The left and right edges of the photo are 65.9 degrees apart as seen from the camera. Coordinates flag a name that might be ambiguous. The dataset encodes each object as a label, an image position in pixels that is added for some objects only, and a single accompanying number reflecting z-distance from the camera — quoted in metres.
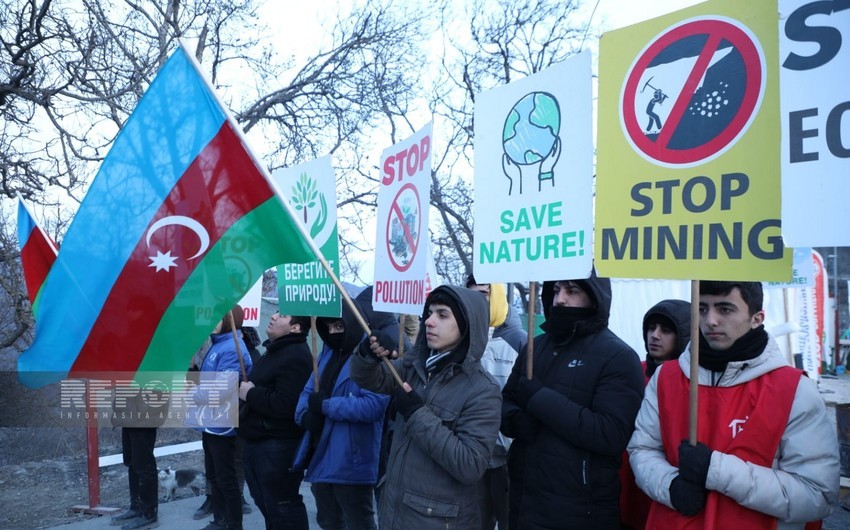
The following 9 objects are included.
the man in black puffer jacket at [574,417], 2.69
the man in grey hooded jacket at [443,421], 2.79
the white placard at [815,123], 1.80
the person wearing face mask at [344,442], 3.87
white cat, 6.77
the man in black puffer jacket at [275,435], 4.24
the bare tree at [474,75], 15.96
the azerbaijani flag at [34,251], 4.45
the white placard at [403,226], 3.60
